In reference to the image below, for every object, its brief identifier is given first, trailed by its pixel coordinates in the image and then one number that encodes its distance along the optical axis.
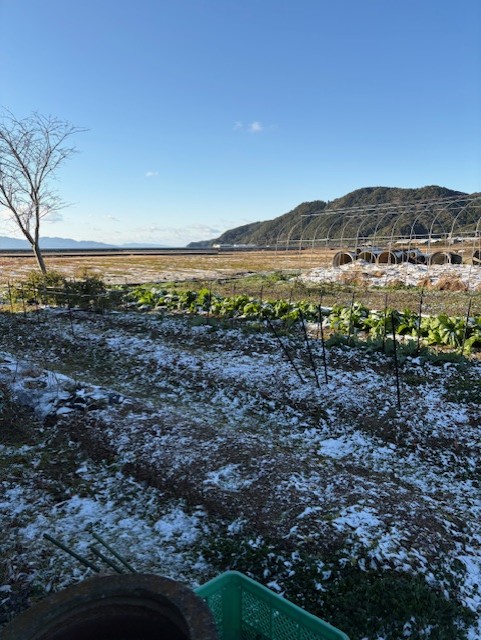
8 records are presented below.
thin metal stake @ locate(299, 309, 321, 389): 7.51
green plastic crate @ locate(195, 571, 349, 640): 2.46
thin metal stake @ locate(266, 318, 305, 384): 7.75
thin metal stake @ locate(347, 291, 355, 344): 9.64
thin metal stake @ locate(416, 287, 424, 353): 9.20
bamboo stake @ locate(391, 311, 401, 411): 6.77
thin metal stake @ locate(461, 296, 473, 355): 8.88
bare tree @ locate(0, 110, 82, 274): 18.23
